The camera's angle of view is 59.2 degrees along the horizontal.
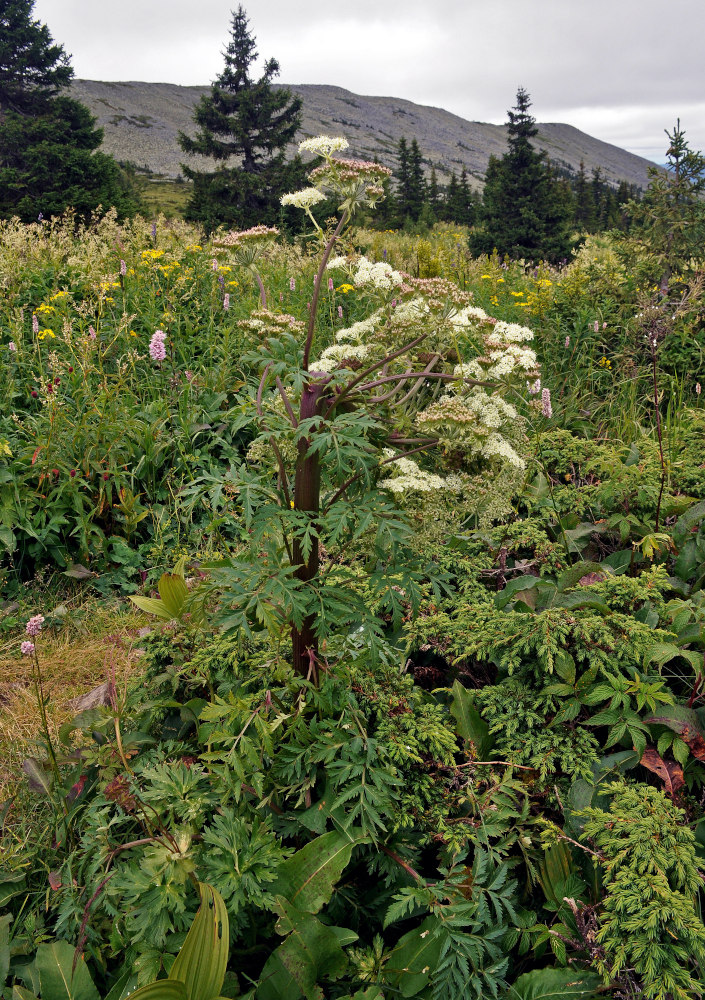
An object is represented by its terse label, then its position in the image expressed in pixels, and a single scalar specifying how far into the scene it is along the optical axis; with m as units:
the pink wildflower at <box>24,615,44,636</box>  1.70
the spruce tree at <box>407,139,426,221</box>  33.12
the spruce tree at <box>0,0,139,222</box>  23.19
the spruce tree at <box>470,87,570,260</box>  23.56
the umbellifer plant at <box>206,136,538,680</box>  1.47
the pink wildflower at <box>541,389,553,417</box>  3.01
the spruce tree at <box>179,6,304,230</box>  27.94
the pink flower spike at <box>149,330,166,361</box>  3.95
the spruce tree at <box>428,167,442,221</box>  36.09
